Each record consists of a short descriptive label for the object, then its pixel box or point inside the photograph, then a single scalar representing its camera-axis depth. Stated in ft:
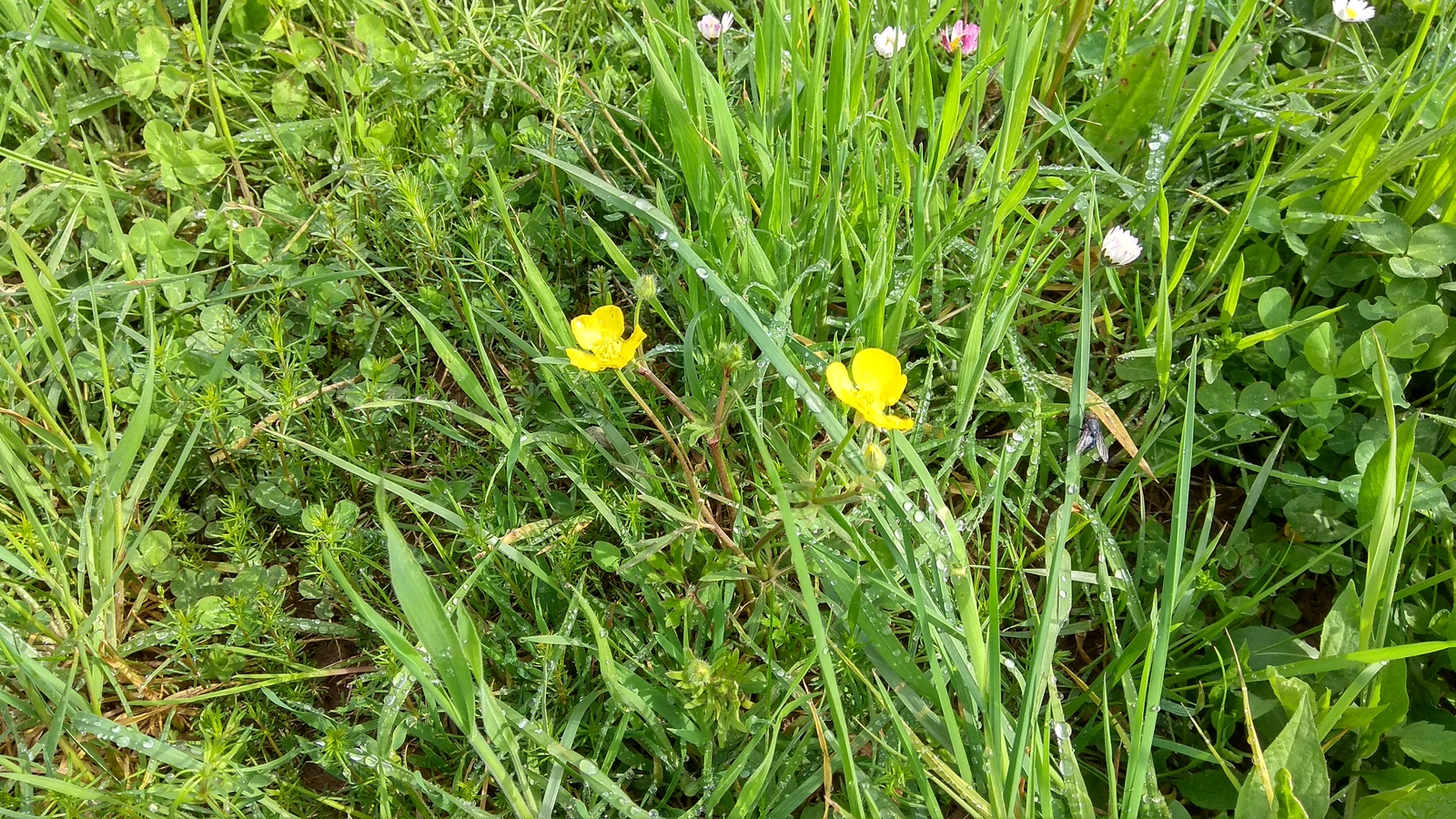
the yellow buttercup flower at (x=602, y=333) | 1.27
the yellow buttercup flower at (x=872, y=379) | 1.15
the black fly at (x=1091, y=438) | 1.35
